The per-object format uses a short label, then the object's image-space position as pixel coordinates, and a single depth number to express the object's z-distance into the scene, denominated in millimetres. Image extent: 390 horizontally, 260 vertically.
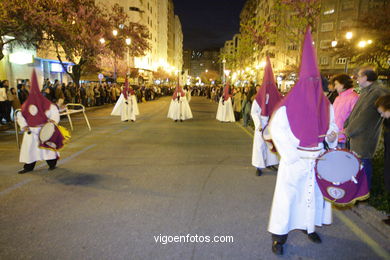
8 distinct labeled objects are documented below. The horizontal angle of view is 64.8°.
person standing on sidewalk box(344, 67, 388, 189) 4445
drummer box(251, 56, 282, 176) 5895
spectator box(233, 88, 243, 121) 16859
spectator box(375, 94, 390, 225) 3932
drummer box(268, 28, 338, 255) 3307
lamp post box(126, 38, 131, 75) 25453
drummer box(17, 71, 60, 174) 6242
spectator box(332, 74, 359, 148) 5441
